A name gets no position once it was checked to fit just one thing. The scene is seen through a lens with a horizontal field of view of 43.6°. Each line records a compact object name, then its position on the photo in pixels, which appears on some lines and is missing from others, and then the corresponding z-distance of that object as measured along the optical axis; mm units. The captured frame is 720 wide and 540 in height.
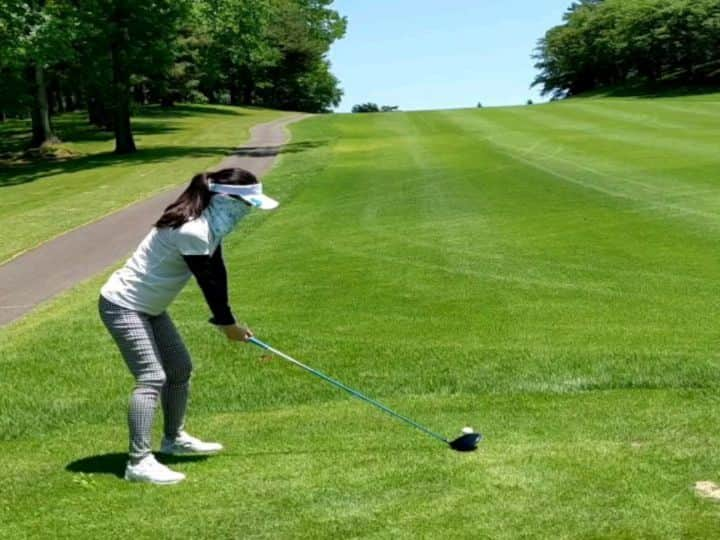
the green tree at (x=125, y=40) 33438
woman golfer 5203
